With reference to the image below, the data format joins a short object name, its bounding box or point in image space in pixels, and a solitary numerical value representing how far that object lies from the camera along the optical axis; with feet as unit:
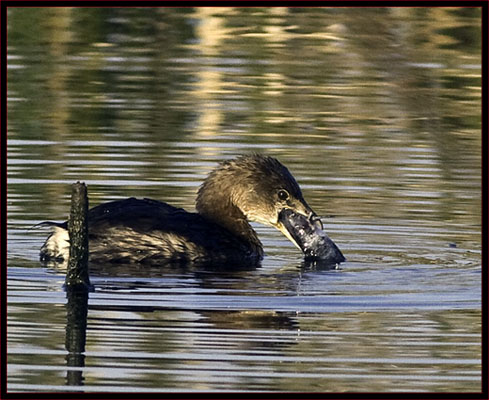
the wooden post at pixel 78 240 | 62.28
